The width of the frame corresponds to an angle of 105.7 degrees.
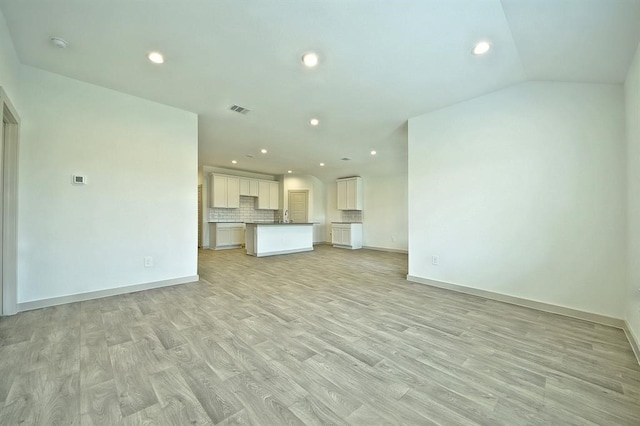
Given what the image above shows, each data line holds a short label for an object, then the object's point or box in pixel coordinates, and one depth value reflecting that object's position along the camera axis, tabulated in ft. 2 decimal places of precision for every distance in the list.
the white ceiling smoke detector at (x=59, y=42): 7.59
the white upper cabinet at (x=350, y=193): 28.27
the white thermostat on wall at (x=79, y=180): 9.91
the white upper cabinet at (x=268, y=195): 29.27
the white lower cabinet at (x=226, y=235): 26.25
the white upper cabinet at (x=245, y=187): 27.58
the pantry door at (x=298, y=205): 31.35
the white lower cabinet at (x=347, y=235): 27.78
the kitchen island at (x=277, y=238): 21.59
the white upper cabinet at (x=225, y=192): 25.45
